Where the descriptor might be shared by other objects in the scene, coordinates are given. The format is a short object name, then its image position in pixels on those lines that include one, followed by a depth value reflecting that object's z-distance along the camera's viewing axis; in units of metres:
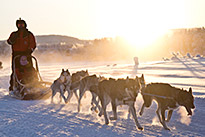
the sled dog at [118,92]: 6.16
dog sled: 10.55
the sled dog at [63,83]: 9.88
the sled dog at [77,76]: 9.88
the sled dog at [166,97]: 6.05
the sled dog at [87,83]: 8.24
